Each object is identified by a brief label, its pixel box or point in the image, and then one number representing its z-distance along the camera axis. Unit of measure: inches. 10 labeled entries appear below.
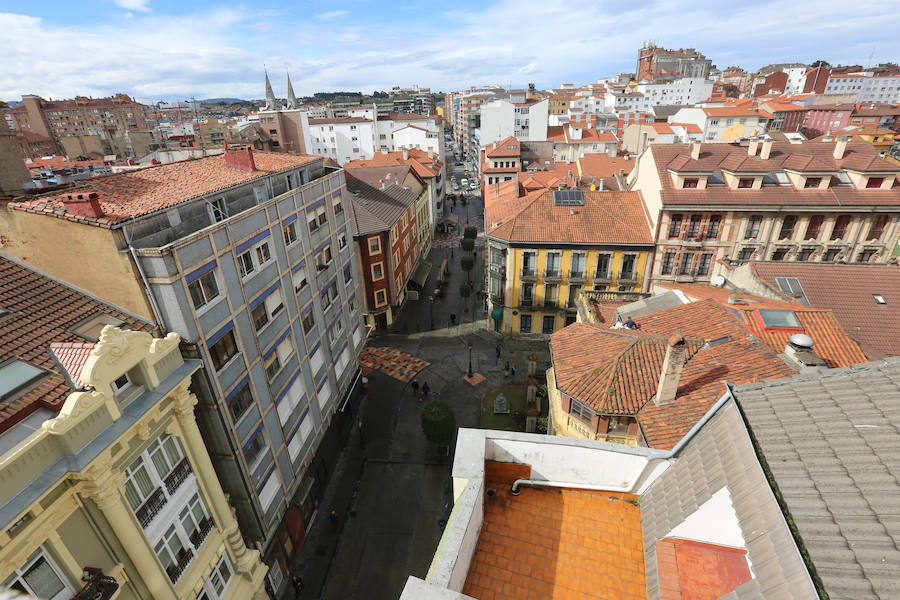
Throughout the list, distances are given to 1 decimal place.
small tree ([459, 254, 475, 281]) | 2176.1
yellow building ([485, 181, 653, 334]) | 1413.6
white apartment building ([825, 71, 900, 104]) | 5674.2
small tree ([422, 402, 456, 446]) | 1068.5
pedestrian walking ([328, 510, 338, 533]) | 958.2
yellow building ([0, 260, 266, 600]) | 377.7
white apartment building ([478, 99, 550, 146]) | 4178.2
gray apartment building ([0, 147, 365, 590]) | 533.6
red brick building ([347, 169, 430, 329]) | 1571.1
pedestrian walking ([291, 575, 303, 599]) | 842.2
